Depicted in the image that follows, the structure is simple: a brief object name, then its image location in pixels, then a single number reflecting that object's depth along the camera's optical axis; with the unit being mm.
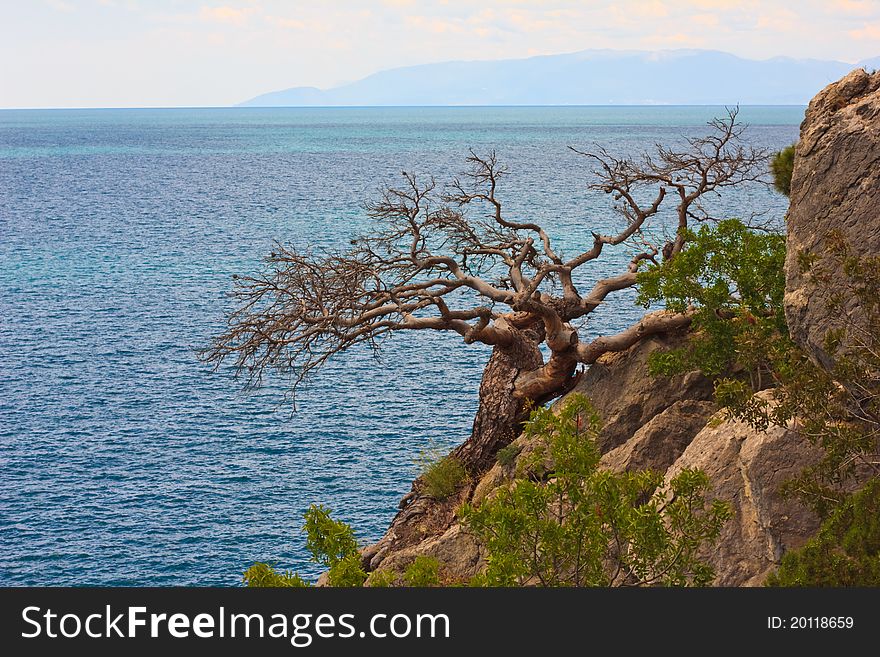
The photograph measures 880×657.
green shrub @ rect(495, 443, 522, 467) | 34719
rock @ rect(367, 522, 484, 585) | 30719
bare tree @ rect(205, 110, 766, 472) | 35031
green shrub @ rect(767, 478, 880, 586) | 16828
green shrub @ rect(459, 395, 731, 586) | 16312
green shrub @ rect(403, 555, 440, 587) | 16344
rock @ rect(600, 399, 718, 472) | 29609
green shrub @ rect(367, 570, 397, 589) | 17020
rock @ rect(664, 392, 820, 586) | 21859
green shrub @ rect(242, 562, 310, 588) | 17875
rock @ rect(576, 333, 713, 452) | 32281
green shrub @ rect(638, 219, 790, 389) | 29531
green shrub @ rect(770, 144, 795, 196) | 28172
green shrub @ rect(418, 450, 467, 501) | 38000
